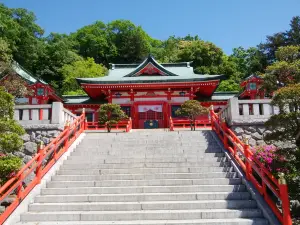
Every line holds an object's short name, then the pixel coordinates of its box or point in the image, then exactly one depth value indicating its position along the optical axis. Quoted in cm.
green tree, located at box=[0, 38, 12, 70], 977
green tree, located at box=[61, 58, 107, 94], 3441
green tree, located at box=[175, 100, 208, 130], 1557
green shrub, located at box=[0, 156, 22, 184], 614
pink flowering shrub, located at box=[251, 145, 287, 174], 658
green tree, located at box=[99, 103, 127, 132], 1471
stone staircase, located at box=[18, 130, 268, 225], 611
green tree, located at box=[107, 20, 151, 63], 5047
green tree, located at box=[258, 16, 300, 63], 3631
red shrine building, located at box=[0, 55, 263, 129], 1948
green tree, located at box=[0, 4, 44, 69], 3353
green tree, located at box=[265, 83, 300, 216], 587
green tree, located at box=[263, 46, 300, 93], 676
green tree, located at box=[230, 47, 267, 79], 3762
